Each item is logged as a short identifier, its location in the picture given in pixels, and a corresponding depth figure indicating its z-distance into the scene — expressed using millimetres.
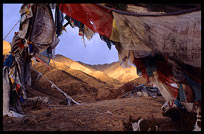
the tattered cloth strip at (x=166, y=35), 3195
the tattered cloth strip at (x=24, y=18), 4055
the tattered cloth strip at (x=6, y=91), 4102
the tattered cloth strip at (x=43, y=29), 4242
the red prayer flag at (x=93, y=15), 3880
